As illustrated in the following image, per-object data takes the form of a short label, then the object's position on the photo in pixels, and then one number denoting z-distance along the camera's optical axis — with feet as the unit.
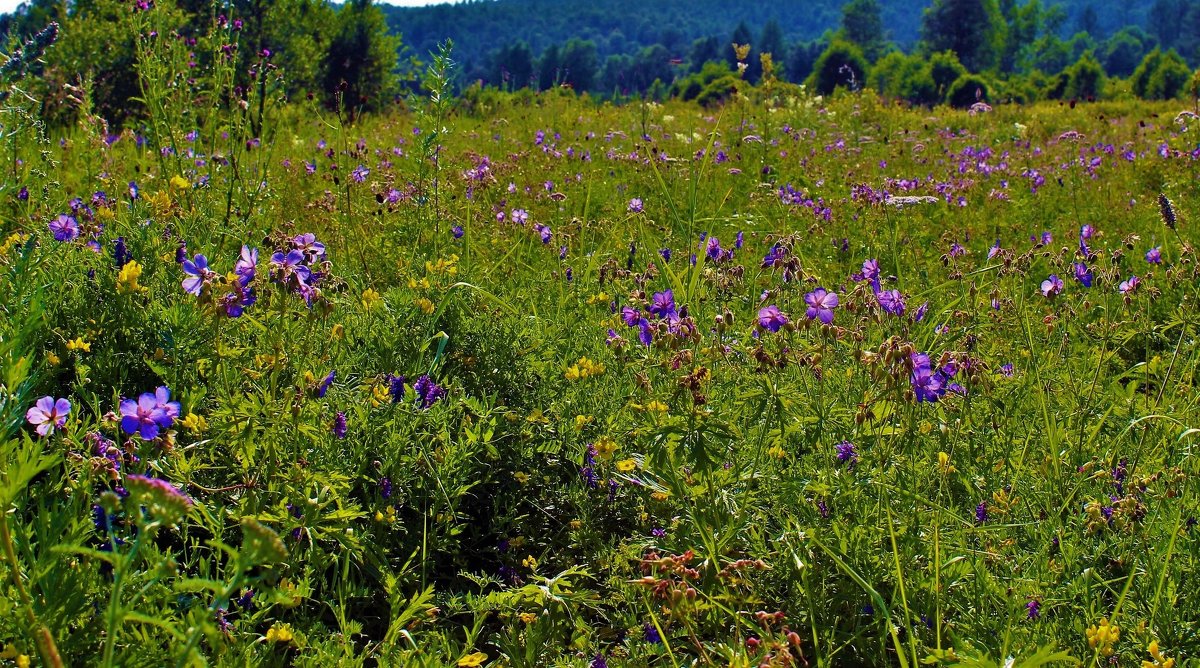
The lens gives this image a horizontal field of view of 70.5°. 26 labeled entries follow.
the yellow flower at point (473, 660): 5.51
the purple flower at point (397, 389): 7.07
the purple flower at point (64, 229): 9.35
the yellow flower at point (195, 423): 6.26
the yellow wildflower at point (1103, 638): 5.13
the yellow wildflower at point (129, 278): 6.85
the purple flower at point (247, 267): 6.33
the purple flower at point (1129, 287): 9.04
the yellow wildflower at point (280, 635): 5.20
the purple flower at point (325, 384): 6.51
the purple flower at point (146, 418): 5.23
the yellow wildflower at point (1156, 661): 4.88
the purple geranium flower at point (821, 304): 7.27
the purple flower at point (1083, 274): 9.92
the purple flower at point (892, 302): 8.17
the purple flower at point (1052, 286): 9.54
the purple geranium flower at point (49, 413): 5.32
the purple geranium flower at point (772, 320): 7.04
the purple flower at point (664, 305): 8.04
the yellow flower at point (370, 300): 8.64
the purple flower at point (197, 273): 6.00
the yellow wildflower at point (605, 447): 6.65
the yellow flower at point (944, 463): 6.38
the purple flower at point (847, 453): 7.02
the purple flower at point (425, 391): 7.22
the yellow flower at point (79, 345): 6.91
